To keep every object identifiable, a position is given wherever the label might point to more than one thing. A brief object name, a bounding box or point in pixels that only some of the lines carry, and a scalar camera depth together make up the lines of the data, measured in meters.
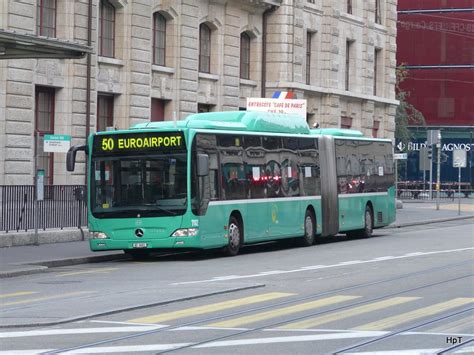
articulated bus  26.39
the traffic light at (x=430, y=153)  57.90
